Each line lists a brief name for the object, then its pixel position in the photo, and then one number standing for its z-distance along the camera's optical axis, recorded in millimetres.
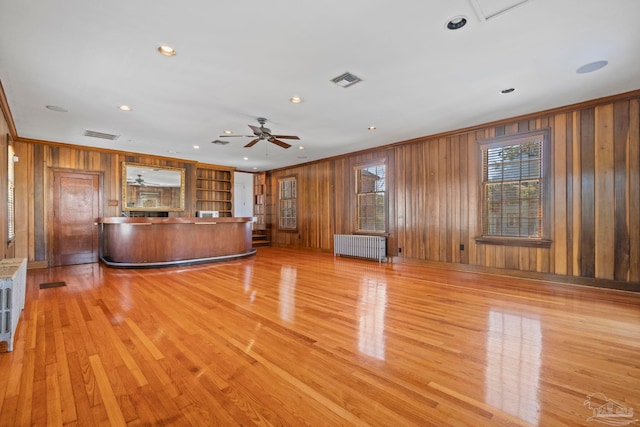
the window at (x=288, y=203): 10008
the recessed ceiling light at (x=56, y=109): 4492
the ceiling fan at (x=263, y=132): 5142
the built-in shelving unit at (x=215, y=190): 10000
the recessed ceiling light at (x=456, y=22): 2551
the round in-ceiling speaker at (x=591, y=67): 3340
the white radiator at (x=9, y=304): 2430
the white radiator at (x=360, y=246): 7004
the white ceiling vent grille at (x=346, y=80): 3598
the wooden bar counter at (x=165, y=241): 6027
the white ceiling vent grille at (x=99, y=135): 5895
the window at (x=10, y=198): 4926
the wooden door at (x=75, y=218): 6742
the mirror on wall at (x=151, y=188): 7770
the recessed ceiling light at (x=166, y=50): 2965
